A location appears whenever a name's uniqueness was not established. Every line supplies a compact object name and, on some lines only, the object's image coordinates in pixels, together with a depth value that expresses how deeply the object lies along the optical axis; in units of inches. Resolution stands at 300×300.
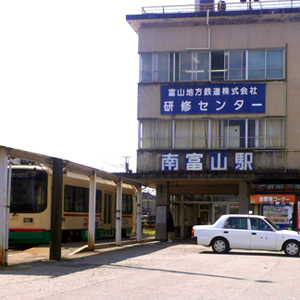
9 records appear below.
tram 807.1
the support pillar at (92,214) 717.3
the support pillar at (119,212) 852.6
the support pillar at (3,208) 505.4
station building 1108.5
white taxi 737.6
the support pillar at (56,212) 581.9
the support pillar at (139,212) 991.0
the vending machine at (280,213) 1027.9
